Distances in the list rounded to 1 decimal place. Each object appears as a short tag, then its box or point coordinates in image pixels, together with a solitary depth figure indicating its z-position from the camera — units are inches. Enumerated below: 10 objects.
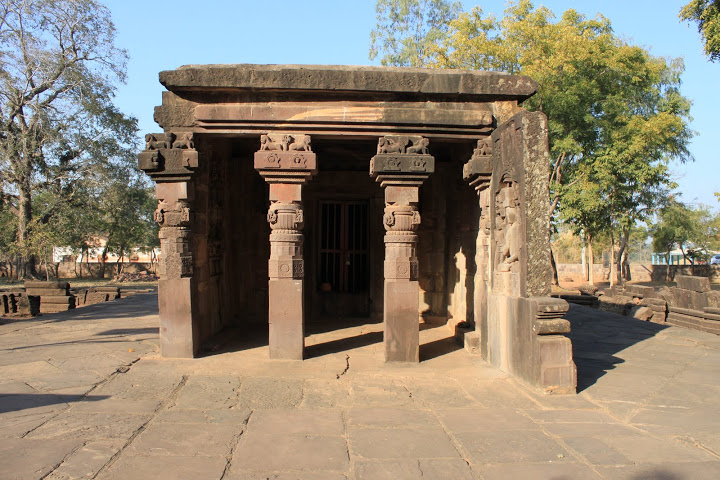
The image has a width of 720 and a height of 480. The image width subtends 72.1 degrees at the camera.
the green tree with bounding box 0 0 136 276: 976.9
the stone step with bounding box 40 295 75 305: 531.3
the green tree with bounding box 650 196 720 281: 1254.1
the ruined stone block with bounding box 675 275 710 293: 472.8
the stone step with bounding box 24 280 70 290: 538.9
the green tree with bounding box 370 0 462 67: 992.9
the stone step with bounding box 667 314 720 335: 398.0
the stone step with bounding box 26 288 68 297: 532.7
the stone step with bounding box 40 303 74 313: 530.0
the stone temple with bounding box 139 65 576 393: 241.4
